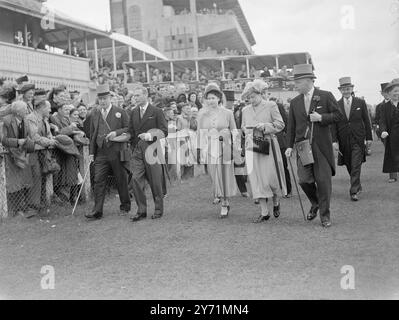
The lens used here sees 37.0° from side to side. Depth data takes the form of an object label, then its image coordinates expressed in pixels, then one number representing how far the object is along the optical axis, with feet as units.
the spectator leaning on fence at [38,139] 31.71
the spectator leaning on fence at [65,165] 34.91
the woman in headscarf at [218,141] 30.78
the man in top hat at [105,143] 32.01
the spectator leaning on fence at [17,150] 30.76
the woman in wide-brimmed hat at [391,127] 37.76
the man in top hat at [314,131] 27.12
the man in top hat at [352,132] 35.99
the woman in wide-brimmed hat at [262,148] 28.84
